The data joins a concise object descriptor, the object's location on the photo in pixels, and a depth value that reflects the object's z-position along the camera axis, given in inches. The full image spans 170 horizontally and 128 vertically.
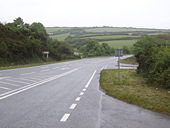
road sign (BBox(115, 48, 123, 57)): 654.5
